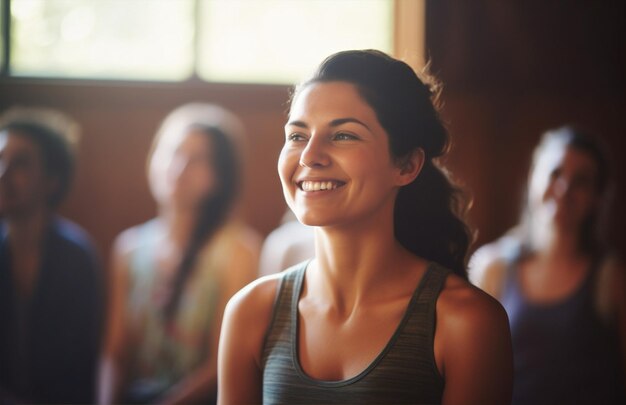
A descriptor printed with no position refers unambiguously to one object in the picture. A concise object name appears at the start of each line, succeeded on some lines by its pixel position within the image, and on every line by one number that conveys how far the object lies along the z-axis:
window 4.98
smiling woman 1.80
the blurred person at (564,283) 2.56
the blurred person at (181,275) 2.71
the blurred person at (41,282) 2.81
